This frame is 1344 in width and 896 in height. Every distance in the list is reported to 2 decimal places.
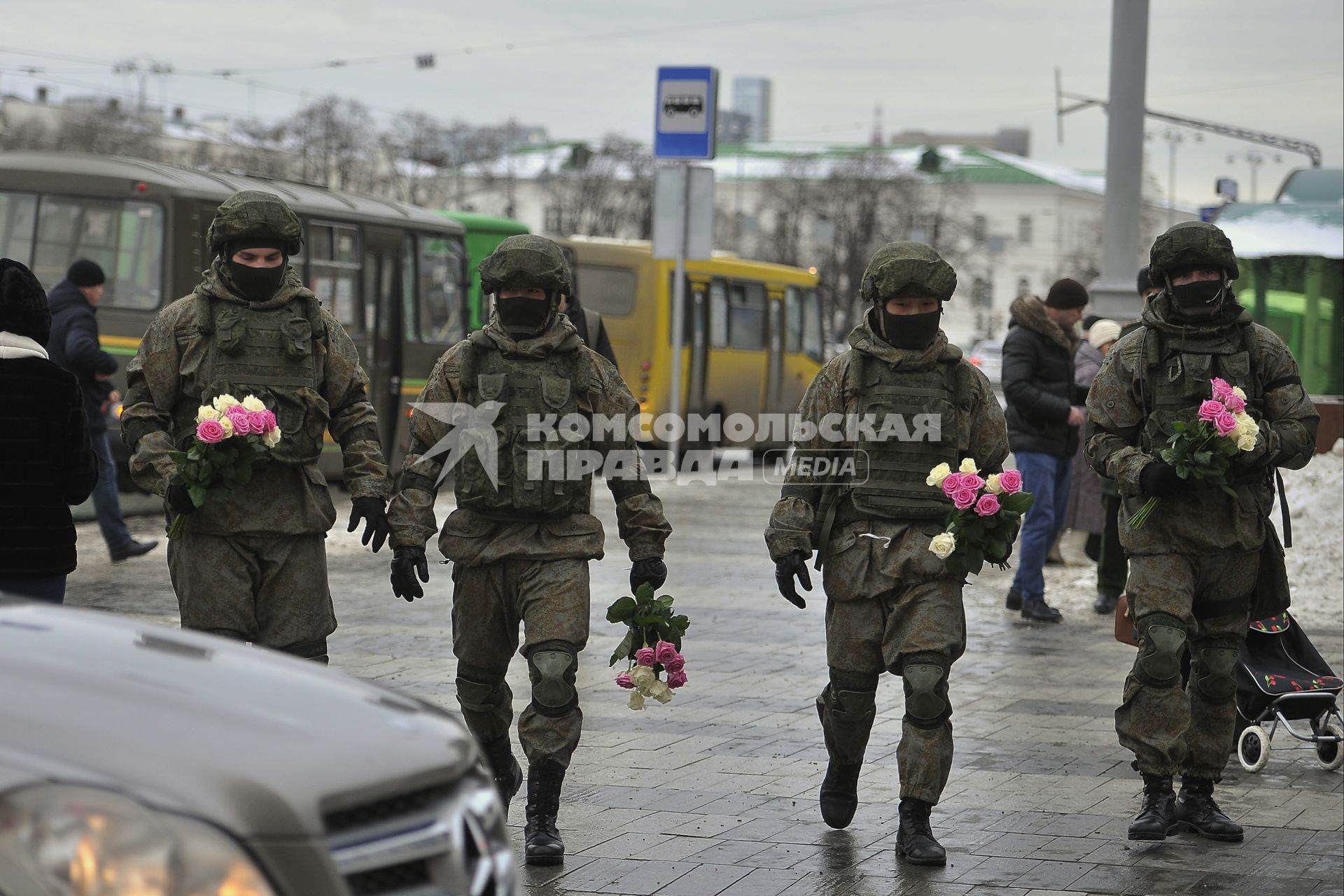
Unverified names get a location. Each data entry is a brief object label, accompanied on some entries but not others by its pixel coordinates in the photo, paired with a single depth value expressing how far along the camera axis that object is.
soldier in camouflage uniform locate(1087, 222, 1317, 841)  11.45
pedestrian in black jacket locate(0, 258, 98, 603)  11.00
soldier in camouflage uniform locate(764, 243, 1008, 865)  11.16
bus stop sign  33.50
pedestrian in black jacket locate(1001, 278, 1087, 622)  20.45
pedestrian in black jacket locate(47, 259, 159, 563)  22.39
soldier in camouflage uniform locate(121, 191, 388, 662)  11.02
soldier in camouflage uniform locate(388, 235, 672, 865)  10.90
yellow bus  46.50
